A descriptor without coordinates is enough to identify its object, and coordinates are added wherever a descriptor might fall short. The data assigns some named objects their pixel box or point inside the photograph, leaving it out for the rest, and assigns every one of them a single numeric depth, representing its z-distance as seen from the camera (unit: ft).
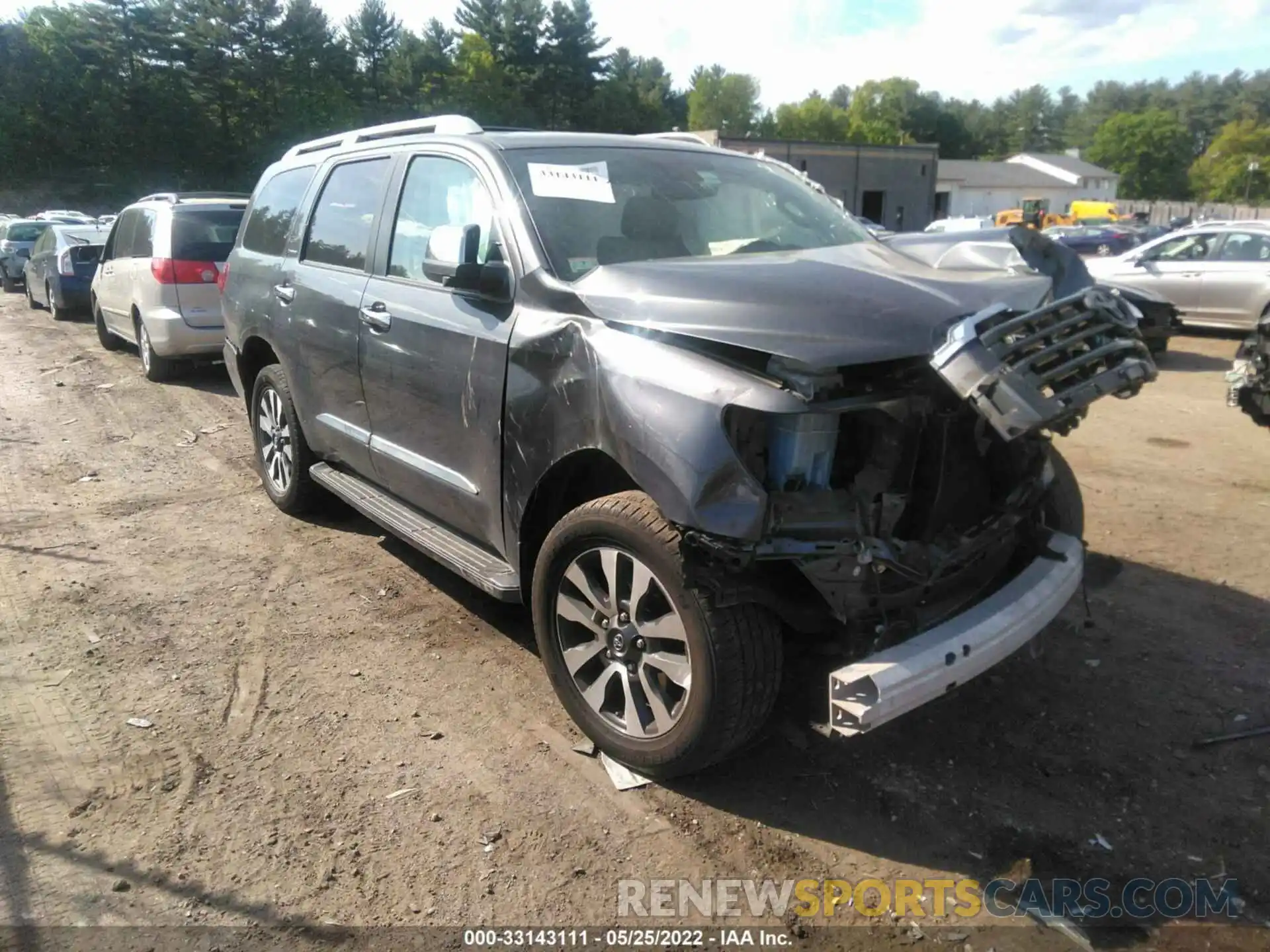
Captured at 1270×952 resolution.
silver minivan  31.55
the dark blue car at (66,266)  49.34
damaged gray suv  9.09
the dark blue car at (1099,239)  96.94
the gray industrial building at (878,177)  177.78
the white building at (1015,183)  271.08
